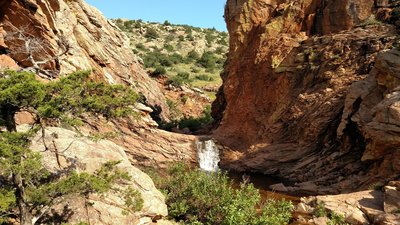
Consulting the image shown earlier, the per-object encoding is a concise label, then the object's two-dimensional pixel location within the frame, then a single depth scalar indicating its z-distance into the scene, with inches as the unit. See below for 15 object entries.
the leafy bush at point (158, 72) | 1847.9
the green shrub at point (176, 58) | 2269.8
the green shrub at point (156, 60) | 2084.6
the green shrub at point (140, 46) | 2428.6
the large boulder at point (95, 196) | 343.9
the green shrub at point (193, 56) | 2445.9
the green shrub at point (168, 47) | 2501.2
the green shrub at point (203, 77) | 2143.2
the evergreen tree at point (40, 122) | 250.2
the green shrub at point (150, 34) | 2711.6
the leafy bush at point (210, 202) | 381.4
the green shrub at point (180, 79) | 1792.6
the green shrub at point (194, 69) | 2231.8
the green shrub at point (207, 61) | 2343.0
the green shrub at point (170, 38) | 2721.9
